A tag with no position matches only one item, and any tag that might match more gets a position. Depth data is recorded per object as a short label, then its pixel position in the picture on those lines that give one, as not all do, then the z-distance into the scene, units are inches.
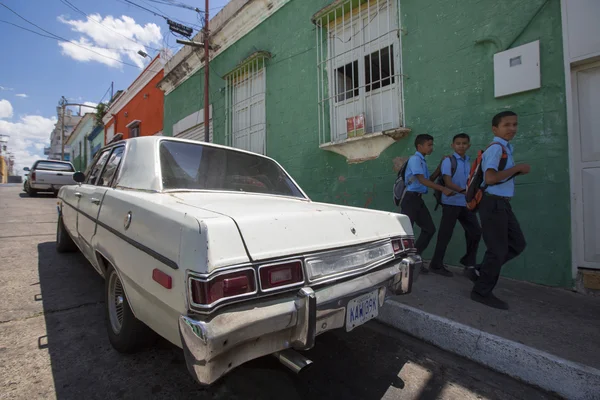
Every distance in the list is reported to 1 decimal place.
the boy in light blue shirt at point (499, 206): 99.7
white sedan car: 48.4
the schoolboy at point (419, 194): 141.5
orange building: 494.3
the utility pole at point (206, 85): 335.3
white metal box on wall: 132.8
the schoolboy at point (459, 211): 136.8
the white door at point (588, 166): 123.2
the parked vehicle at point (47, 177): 460.8
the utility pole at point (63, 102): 1175.1
